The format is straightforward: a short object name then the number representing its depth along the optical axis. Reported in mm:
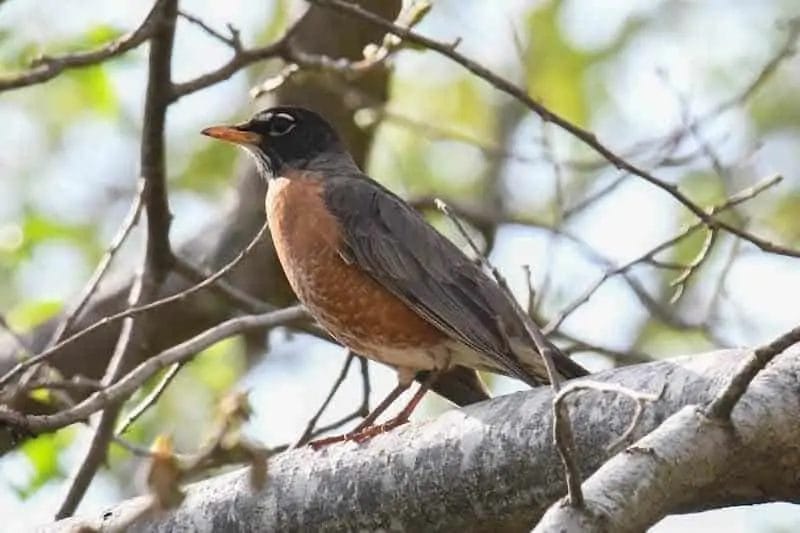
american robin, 7574
